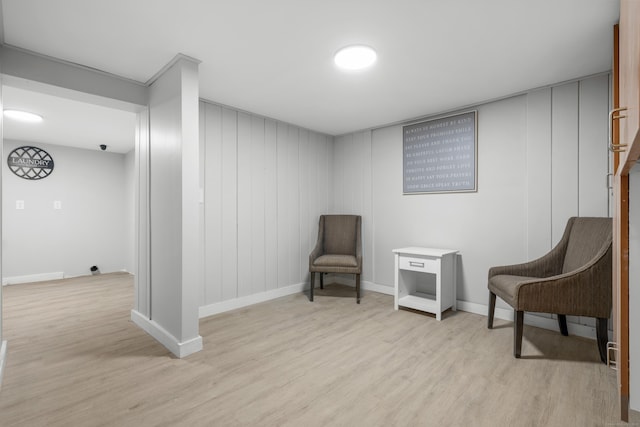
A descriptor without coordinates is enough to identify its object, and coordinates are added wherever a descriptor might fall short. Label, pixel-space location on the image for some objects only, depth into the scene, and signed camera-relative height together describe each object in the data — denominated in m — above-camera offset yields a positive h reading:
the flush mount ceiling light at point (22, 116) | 3.46 +1.15
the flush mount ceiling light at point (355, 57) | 2.16 +1.16
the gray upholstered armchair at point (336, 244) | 3.57 -0.44
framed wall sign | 3.25 +0.65
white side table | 3.01 -0.76
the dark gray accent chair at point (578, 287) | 2.02 -0.53
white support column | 2.26 +0.04
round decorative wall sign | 4.73 +0.80
